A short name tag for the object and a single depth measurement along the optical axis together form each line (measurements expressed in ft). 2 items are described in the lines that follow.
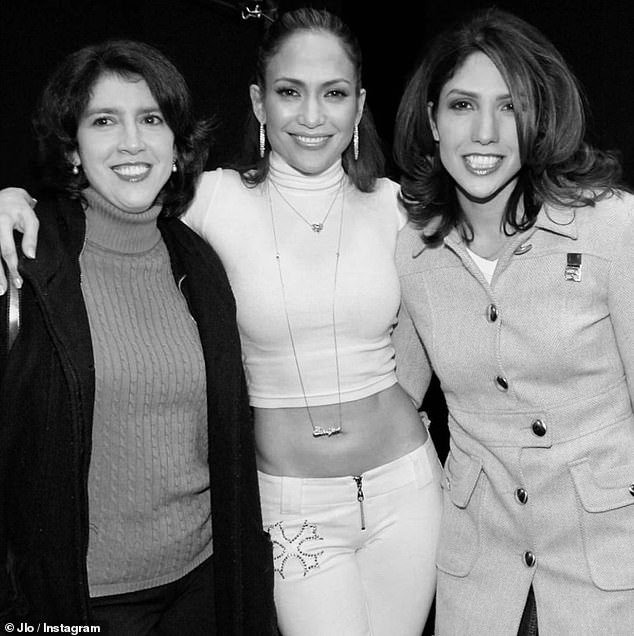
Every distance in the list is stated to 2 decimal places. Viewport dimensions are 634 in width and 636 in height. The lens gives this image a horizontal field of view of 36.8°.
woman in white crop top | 6.89
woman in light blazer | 6.09
